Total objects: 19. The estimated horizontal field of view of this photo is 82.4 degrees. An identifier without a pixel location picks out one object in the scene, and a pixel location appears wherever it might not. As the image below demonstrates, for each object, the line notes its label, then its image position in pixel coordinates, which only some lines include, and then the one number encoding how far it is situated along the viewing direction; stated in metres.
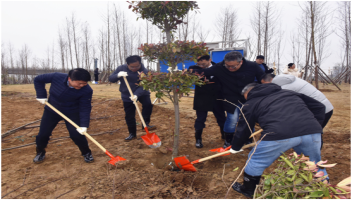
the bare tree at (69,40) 20.25
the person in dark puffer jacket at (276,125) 1.78
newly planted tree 2.46
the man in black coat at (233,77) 3.00
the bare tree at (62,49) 21.31
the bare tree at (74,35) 20.01
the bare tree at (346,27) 15.68
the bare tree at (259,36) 14.79
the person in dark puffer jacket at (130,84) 3.55
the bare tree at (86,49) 20.95
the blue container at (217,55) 8.86
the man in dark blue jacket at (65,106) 2.74
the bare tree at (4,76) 19.42
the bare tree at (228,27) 16.22
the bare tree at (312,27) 10.93
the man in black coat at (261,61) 5.16
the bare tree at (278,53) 19.67
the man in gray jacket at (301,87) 2.53
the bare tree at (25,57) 24.27
